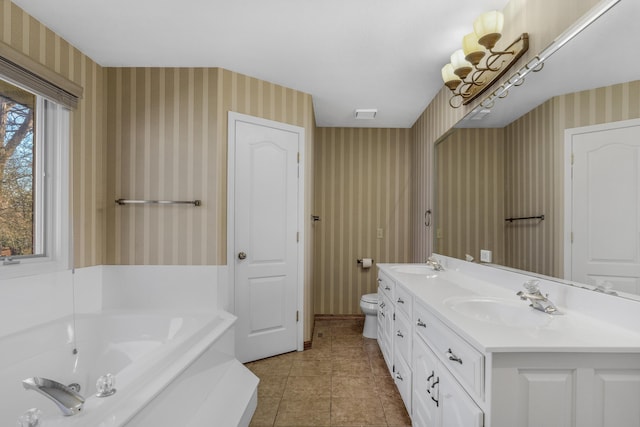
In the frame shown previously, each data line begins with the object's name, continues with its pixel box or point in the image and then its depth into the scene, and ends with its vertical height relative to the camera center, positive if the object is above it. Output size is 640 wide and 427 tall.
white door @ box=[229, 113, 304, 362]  2.56 -0.19
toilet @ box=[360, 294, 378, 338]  3.10 -1.01
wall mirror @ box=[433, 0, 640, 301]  1.08 +0.36
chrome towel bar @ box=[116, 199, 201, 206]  2.31 +0.07
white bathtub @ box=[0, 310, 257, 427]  1.13 -0.77
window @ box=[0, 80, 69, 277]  1.78 +0.17
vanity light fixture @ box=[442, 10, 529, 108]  1.58 +0.88
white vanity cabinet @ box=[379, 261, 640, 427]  0.94 -0.49
